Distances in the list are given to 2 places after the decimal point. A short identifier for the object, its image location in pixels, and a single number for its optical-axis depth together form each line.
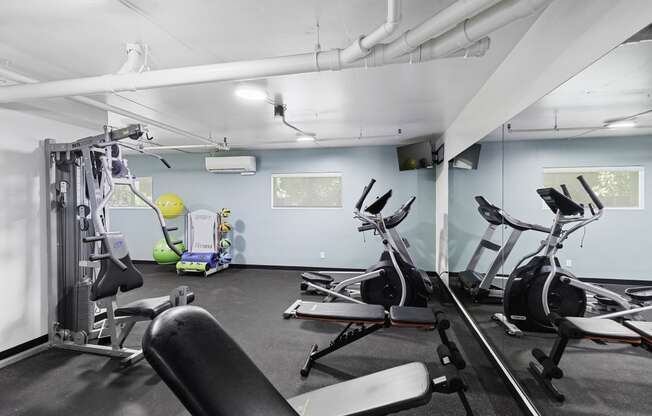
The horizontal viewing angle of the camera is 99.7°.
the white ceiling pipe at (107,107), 2.06
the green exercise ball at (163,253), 5.85
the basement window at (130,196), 6.50
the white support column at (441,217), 4.45
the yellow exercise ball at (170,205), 5.80
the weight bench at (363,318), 2.22
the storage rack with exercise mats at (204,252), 5.47
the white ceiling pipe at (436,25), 1.18
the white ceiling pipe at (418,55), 1.59
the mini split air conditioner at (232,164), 5.60
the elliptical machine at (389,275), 3.41
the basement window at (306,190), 5.76
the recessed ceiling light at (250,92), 2.75
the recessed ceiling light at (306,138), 4.57
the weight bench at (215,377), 0.69
